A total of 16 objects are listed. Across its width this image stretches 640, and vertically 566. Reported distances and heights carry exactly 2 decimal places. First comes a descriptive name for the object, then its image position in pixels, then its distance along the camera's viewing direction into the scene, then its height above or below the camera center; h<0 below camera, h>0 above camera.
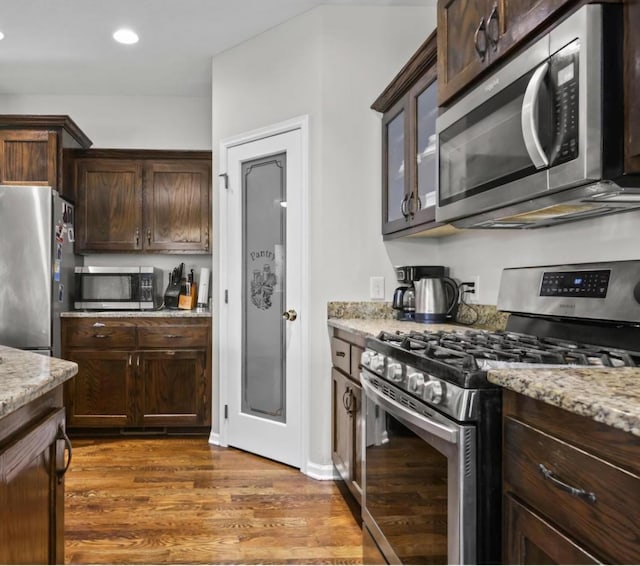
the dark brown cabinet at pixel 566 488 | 0.77 -0.35
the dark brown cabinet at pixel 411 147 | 2.36 +0.65
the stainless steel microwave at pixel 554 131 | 1.21 +0.39
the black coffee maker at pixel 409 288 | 2.81 -0.05
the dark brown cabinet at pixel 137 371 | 3.82 -0.67
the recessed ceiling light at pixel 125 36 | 3.43 +1.58
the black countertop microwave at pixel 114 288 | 4.05 -0.08
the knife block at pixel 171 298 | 4.32 -0.16
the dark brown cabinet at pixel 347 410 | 2.40 -0.65
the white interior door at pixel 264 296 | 3.17 -0.11
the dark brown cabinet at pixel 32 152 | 3.82 +0.90
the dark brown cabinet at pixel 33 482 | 1.07 -0.46
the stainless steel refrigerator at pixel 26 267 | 3.60 +0.07
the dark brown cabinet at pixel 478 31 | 1.42 +0.75
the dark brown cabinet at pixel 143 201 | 4.18 +0.61
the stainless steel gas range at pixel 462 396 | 1.15 -0.29
